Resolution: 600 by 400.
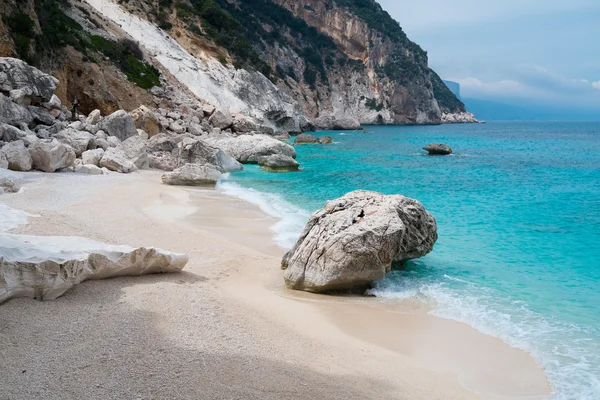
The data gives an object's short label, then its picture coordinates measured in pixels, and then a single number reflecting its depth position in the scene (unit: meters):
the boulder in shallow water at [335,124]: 88.94
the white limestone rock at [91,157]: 20.52
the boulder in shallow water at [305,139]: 52.97
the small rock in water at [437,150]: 43.03
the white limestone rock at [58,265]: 5.59
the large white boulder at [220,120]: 44.31
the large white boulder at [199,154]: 24.33
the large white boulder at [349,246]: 8.42
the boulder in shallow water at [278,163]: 27.78
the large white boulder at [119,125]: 26.22
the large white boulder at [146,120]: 31.16
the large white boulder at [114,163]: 20.64
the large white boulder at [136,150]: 22.90
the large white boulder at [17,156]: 16.64
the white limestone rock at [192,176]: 19.66
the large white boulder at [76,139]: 21.28
